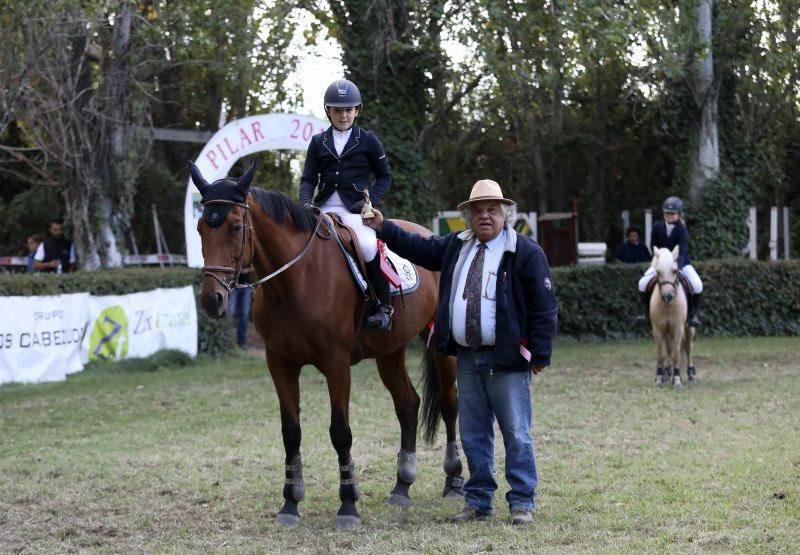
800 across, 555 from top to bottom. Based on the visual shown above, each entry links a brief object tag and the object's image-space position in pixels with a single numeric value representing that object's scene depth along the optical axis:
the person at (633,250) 22.03
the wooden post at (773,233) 25.30
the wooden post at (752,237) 24.47
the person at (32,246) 19.23
